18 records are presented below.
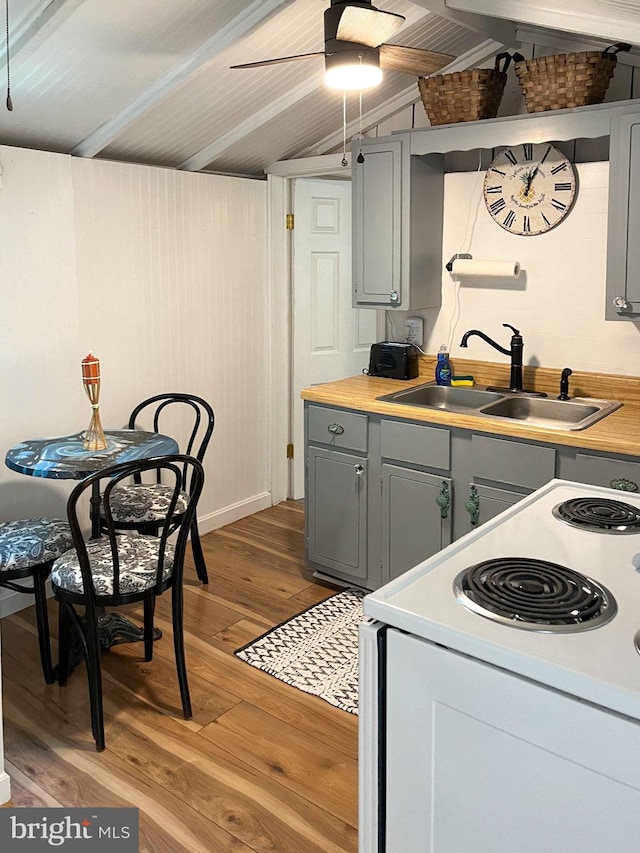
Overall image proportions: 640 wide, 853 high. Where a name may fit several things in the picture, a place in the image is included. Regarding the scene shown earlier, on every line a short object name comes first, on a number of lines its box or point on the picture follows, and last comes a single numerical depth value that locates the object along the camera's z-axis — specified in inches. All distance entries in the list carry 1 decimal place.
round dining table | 114.0
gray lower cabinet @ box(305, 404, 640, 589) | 119.7
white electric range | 46.1
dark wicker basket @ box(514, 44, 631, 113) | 122.3
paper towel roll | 143.6
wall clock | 138.2
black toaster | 155.8
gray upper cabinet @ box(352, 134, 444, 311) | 143.7
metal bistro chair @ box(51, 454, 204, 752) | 99.0
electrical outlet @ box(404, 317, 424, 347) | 161.8
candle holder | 123.4
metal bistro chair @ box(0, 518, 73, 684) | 113.2
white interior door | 185.9
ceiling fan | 97.0
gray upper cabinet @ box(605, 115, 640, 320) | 118.0
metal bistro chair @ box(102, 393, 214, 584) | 131.9
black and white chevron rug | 117.1
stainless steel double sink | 133.4
